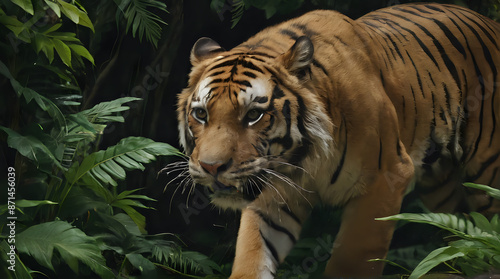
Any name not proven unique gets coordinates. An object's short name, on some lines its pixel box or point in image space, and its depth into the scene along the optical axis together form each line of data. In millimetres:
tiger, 7762
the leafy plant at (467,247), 7348
